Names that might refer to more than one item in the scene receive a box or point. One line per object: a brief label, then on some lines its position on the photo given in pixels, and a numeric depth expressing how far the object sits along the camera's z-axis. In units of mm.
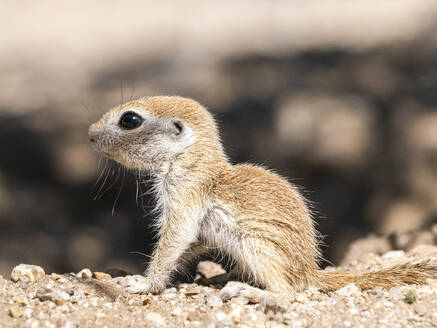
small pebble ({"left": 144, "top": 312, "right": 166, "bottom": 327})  5157
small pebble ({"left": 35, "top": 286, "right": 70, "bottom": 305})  5410
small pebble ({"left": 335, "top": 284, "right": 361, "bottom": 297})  5895
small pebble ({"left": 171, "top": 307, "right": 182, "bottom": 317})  5488
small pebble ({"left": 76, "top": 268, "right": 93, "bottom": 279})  6591
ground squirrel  6105
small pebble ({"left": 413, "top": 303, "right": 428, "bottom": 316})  5254
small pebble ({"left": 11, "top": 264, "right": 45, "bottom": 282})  6187
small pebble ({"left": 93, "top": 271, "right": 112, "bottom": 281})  7000
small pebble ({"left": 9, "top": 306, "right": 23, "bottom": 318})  5012
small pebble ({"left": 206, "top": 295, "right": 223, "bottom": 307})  5848
